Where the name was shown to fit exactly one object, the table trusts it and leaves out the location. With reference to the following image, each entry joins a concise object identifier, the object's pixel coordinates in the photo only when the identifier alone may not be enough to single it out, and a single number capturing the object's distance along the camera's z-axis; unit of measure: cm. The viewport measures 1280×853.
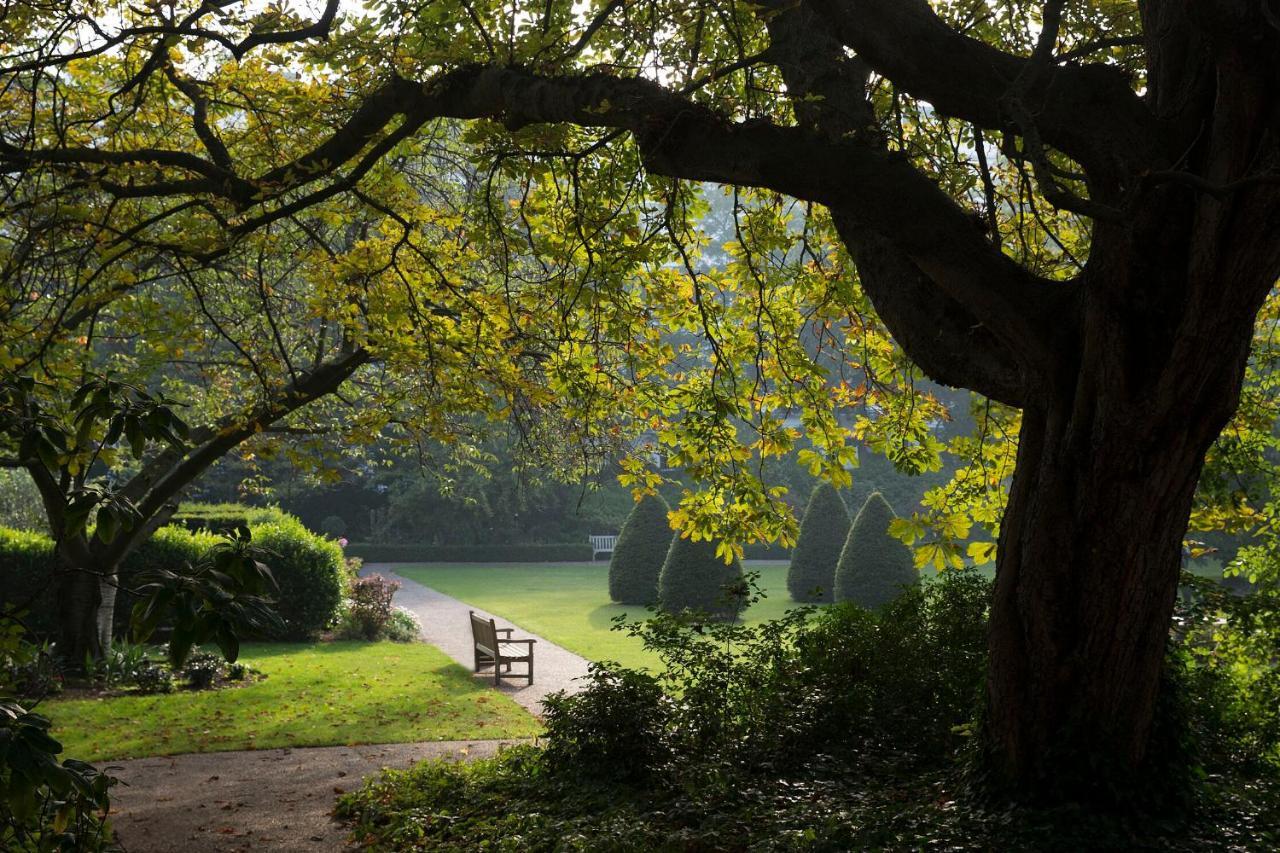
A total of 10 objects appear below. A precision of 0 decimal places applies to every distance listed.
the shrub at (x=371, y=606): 1759
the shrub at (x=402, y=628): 1778
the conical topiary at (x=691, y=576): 2017
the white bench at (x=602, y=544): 3665
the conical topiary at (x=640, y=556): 2353
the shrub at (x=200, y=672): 1265
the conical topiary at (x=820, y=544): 2508
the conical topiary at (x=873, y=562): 2162
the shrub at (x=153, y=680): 1231
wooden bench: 1381
